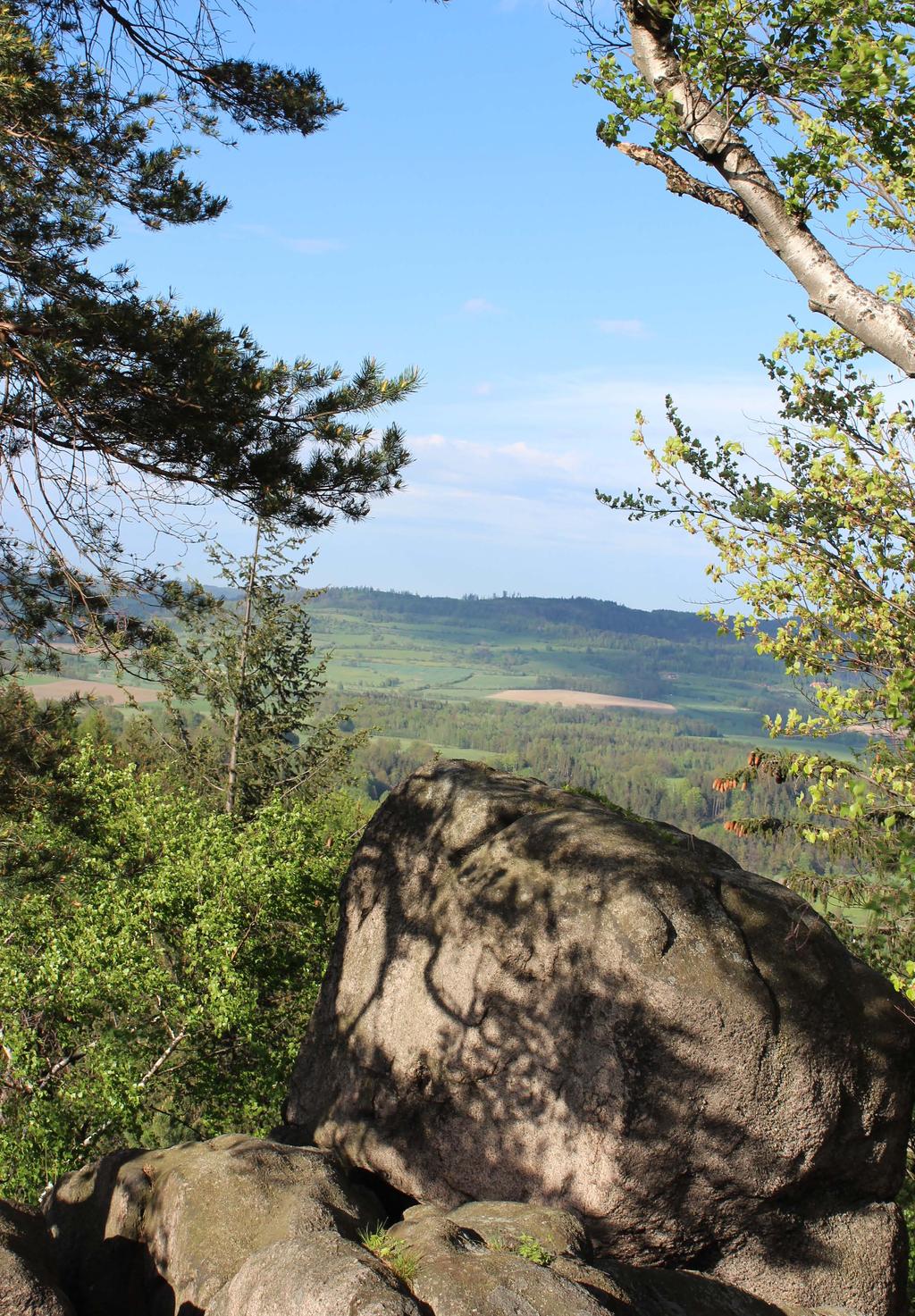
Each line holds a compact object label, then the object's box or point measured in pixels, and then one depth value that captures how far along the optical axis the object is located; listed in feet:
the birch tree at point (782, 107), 25.91
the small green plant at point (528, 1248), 24.91
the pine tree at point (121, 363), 34.42
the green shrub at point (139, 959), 52.90
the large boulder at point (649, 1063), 33.24
